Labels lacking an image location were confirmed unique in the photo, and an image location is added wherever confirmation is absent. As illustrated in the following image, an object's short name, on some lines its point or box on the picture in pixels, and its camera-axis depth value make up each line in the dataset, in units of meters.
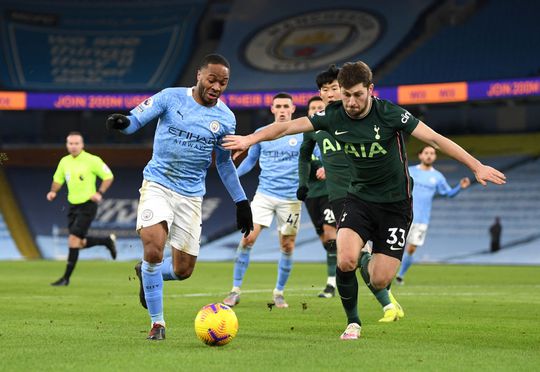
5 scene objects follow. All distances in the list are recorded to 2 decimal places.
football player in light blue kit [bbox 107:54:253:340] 15.88
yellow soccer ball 14.61
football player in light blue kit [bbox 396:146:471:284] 35.87
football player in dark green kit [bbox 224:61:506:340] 15.14
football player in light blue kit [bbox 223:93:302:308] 24.78
